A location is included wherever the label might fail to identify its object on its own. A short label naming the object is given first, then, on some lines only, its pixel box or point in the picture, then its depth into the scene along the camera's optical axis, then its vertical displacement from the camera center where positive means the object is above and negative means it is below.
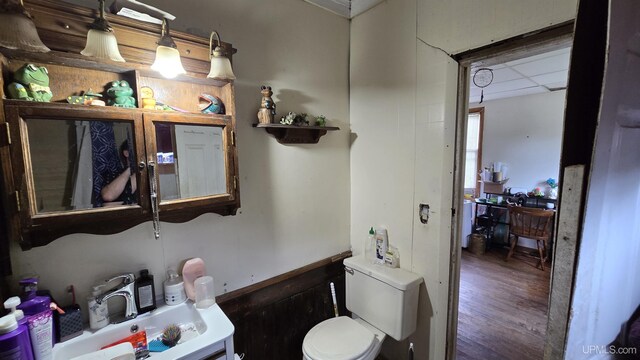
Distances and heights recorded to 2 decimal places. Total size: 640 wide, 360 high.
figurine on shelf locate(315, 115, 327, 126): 1.67 +0.20
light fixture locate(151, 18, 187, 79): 1.00 +0.37
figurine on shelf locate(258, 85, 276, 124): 1.42 +0.25
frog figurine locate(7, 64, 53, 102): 0.84 +0.23
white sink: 0.98 -0.72
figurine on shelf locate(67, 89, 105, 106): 0.95 +0.20
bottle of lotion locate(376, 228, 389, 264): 1.71 -0.58
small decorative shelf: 1.50 +0.13
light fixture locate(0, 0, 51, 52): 0.71 +0.35
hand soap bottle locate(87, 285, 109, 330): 1.05 -0.62
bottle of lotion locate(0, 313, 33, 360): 0.75 -0.53
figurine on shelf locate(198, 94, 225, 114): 1.24 +0.24
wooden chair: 3.29 -0.93
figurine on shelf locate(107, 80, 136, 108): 1.01 +0.23
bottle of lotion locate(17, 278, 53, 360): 0.86 -0.54
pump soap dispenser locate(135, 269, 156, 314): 1.14 -0.60
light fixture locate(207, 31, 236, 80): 1.14 +0.39
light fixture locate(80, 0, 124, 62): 0.87 +0.38
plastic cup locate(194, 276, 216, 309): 1.25 -0.65
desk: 3.97 -1.03
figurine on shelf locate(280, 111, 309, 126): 1.53 +0.20
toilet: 1.44 -0.98
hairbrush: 1.10 -0.76
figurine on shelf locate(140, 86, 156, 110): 1.07 +0.22
